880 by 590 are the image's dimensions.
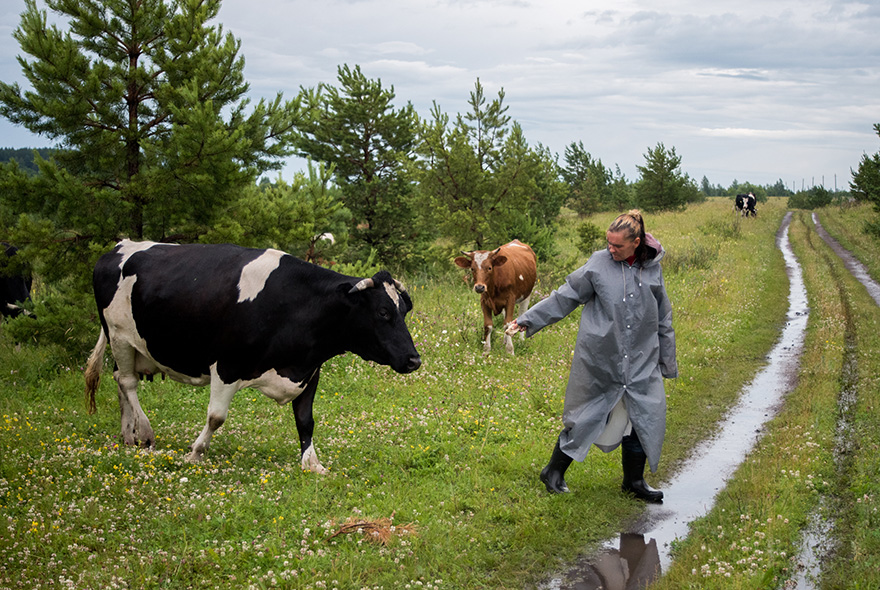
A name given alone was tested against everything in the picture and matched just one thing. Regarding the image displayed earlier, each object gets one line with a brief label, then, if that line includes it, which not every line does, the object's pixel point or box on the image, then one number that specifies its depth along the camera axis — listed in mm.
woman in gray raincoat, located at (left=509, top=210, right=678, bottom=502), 6168
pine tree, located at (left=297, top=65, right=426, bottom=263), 21219
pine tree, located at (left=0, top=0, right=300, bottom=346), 9781
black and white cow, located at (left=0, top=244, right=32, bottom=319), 12188
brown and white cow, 12469
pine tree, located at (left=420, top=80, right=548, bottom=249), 17562
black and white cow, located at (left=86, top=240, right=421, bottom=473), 6957
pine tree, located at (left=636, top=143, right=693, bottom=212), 46812
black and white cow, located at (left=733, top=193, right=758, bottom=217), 50359
